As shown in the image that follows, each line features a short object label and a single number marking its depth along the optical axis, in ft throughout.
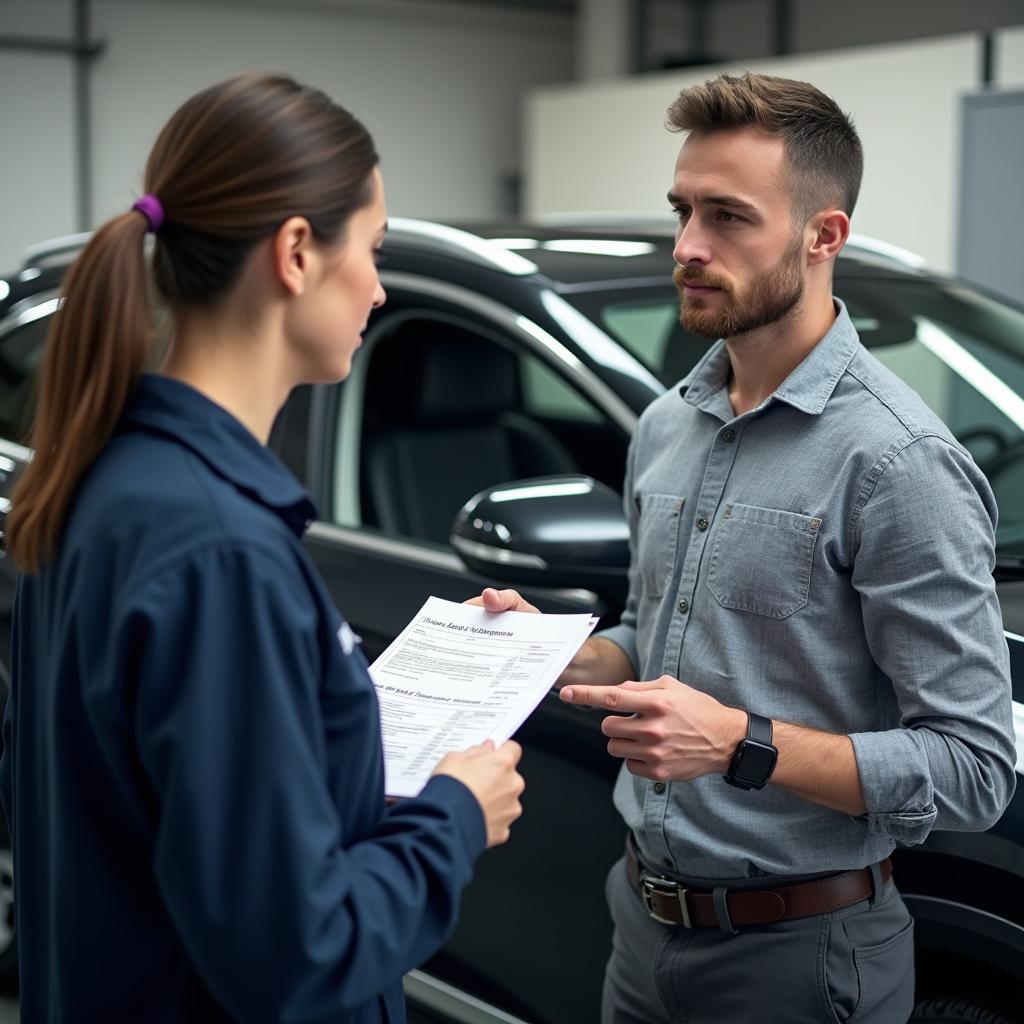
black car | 6.10
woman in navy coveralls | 3.20
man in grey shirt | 4.68
